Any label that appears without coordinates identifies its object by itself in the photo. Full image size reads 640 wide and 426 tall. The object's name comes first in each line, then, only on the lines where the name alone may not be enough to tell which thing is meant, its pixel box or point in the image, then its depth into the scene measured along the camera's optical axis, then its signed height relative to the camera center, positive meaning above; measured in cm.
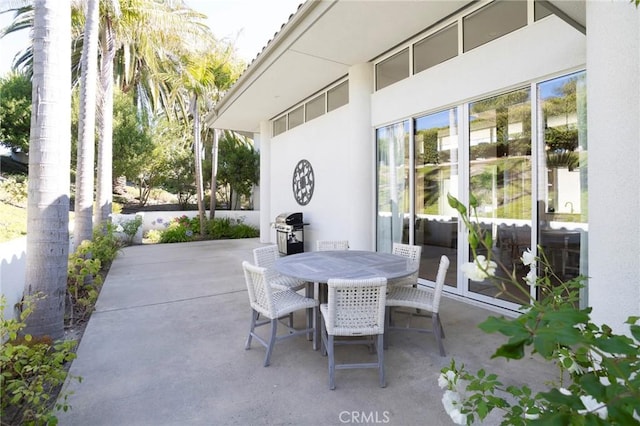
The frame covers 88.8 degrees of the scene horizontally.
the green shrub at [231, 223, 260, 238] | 1183 -68
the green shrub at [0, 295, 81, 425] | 180 -108
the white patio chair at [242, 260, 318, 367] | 283 -84
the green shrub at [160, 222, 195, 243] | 1089 -72
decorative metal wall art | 782 +77
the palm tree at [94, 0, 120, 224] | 721 +205
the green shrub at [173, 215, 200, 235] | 1170 -35
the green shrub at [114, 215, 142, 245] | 988 -42
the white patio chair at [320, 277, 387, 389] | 247 -78
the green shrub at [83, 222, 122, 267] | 614 -60
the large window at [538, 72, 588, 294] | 334 +41
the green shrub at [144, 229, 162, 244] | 1082 -79
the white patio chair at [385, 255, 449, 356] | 296 -83
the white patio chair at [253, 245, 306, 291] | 360 -61
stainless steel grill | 777 -45
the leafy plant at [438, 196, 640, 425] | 68 -34
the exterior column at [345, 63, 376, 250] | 577 +89
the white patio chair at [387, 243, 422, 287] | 354 -51
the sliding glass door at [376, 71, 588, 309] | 346 +46
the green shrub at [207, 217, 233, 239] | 1166 -56
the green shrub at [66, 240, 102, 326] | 411 -104
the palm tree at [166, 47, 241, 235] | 991 +422
